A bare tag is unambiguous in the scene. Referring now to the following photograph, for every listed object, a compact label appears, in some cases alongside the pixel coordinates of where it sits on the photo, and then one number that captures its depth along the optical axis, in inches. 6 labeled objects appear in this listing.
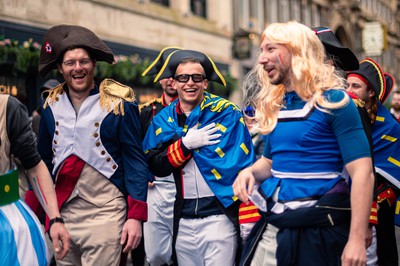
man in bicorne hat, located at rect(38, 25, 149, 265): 154.0
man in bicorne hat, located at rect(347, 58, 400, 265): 183.5
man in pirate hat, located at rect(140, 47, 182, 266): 216.5
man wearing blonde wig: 114.5
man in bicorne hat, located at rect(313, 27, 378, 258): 149.3
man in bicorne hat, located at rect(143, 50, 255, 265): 170.4
